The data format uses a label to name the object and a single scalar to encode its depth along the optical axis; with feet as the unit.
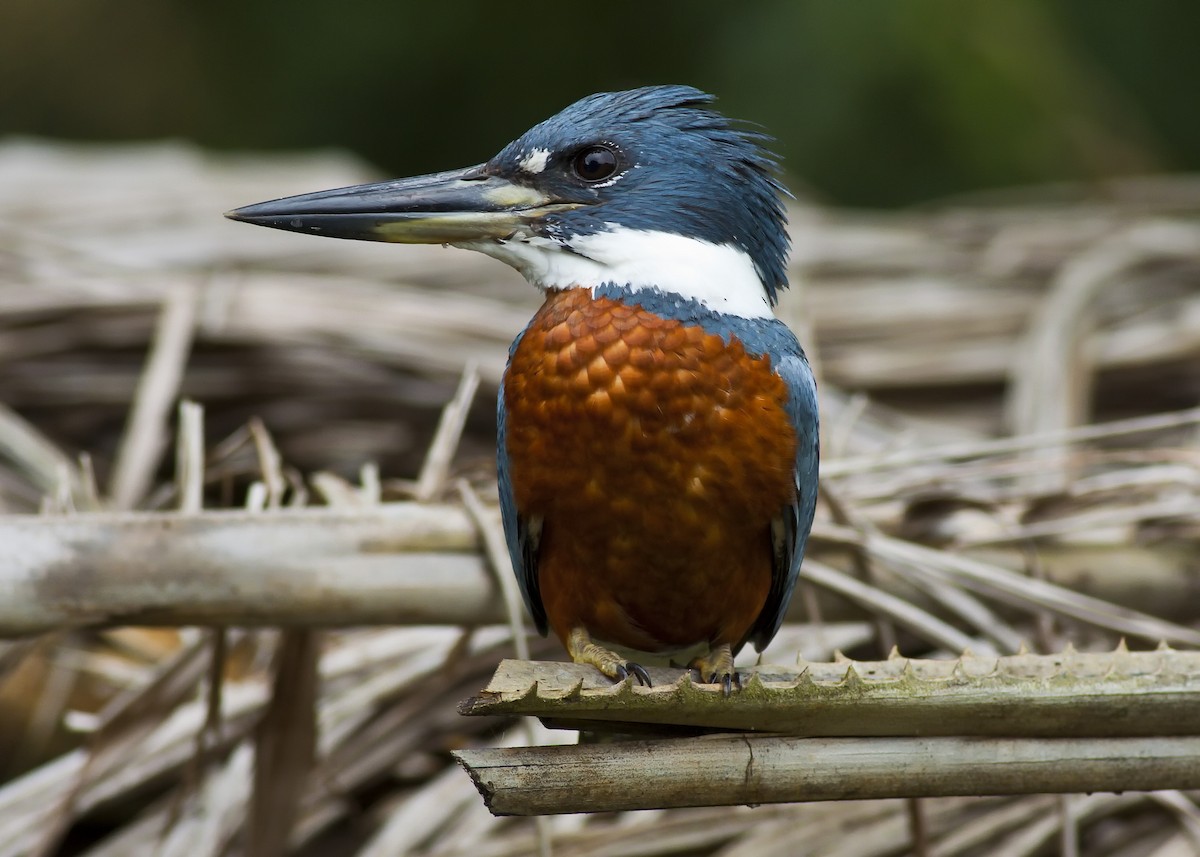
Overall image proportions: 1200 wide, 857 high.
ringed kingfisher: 20.60
